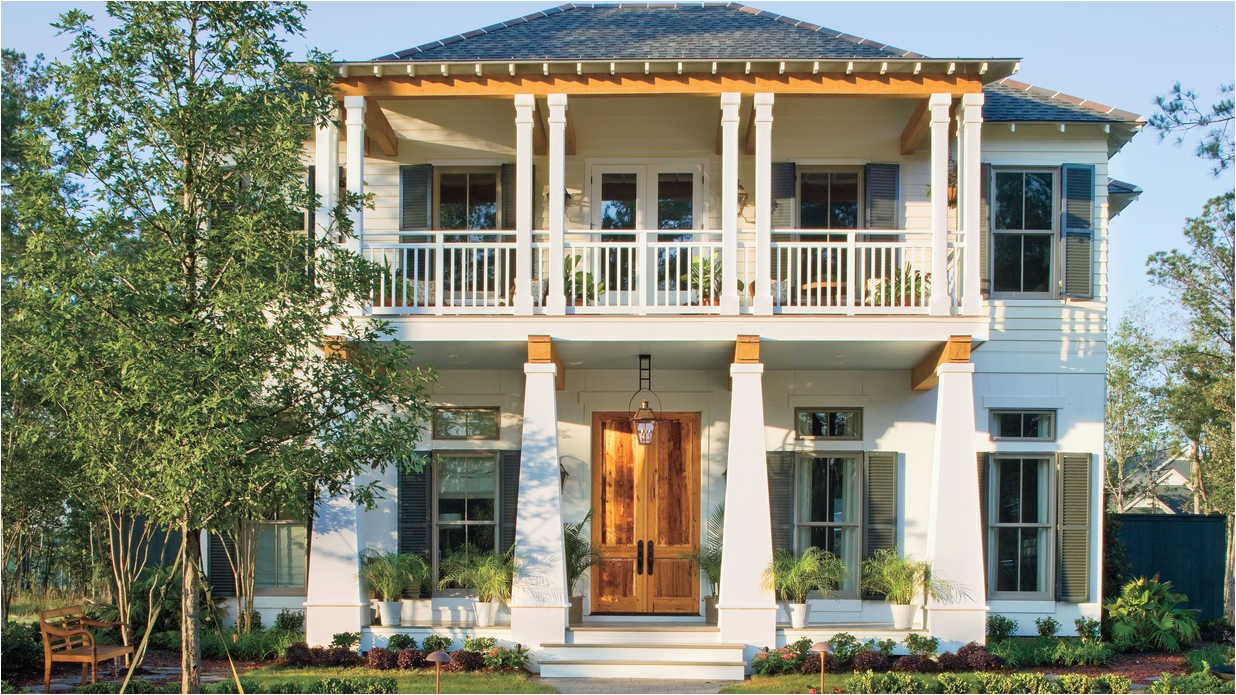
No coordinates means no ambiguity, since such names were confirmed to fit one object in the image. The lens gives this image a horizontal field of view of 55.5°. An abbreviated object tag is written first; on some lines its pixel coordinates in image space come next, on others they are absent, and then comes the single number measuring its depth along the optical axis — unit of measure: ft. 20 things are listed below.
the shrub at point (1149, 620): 46.60
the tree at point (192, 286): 30.86
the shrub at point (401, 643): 43.24
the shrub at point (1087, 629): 46.96
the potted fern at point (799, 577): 43.55
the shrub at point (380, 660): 41.50
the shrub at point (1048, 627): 47.44
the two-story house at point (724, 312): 43.34
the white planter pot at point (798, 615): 43.62
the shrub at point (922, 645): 42.01
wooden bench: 37.73
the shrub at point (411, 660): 41.32
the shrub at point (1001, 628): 47.32
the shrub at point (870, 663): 40.96
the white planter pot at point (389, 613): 44.78
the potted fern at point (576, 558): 47.09
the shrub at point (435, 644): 42.93
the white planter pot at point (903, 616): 44.52
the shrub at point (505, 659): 41.52
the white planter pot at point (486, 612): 44.62
